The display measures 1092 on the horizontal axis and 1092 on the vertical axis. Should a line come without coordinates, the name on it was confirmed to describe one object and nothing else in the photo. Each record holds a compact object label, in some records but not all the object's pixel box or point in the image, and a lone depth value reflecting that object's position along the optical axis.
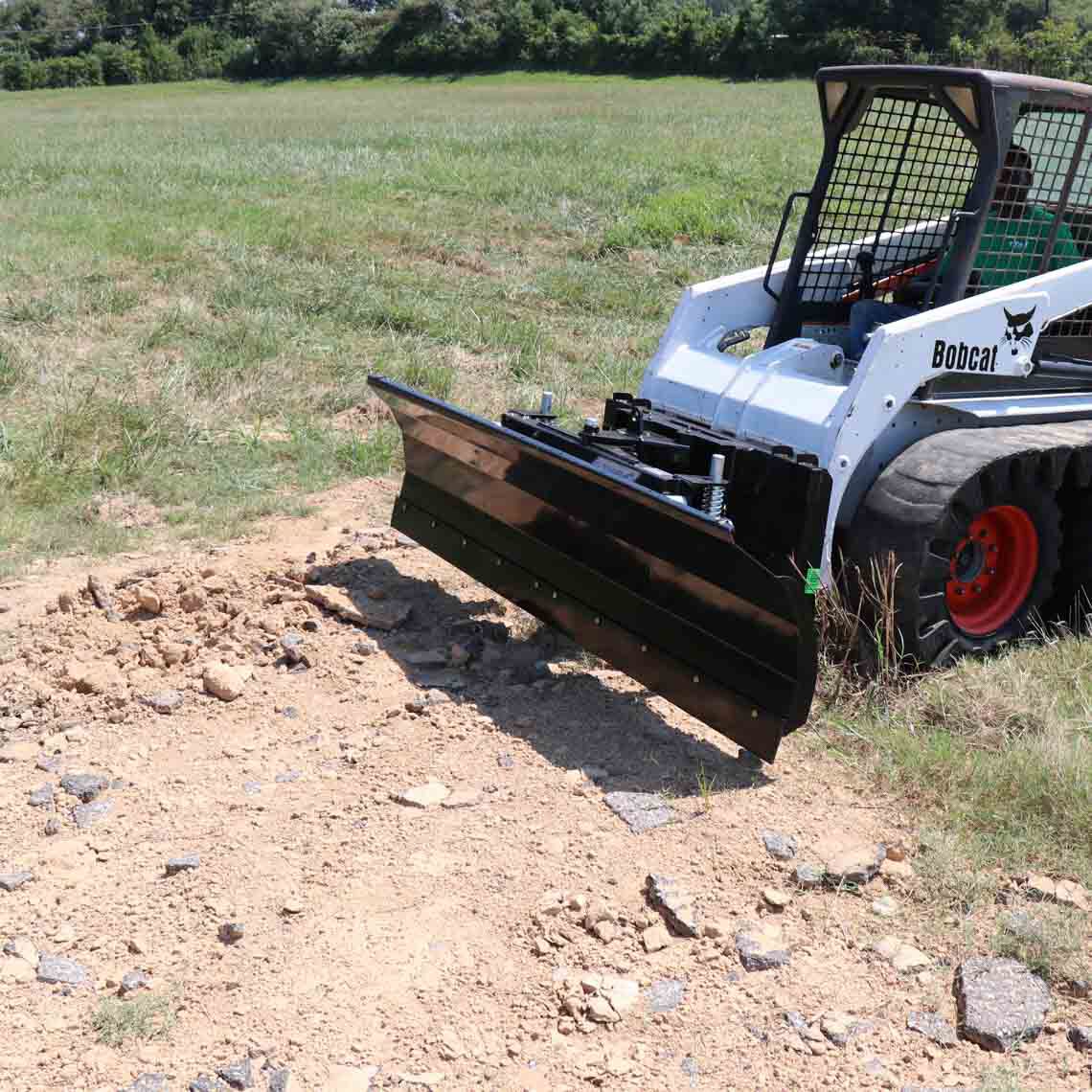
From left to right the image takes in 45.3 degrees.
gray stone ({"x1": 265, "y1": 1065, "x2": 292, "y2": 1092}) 3.15
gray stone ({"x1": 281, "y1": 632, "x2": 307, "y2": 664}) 5.31
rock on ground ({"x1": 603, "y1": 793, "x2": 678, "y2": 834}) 4.20
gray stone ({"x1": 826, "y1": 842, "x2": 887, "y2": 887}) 3.93
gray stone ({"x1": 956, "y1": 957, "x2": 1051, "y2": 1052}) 3.33
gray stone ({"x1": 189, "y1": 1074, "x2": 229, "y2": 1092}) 3.15
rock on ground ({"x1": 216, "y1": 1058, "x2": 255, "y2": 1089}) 3.17
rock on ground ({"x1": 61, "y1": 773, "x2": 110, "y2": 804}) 4.41
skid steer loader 4.61
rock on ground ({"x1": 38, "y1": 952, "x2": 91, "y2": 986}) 3.54
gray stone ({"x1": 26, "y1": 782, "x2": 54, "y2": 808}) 4.38
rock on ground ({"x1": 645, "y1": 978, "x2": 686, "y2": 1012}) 3.44
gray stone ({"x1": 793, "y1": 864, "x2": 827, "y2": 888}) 3.92
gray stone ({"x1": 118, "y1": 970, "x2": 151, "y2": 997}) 3.50
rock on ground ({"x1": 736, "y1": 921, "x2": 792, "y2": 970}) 3.58
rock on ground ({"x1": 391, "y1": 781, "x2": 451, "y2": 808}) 4.33
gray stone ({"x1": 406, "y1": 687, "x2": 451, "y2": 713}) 4.96
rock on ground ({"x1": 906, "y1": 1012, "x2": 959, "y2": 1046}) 3.34
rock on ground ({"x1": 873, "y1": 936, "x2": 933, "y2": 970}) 3.60
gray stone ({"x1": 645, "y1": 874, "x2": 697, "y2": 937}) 3.71
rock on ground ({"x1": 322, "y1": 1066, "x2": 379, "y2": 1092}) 3.15
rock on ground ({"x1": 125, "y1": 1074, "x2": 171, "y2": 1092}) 3.15
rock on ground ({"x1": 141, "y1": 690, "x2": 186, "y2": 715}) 4.96
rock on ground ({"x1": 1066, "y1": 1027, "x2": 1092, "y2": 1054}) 3.31
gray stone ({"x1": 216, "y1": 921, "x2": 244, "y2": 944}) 3.67
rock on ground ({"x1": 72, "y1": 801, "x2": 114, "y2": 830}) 4.27
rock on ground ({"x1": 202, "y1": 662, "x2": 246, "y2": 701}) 5.04
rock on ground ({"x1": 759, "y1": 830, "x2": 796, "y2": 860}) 4.05
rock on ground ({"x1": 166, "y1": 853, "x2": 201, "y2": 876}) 3.98
